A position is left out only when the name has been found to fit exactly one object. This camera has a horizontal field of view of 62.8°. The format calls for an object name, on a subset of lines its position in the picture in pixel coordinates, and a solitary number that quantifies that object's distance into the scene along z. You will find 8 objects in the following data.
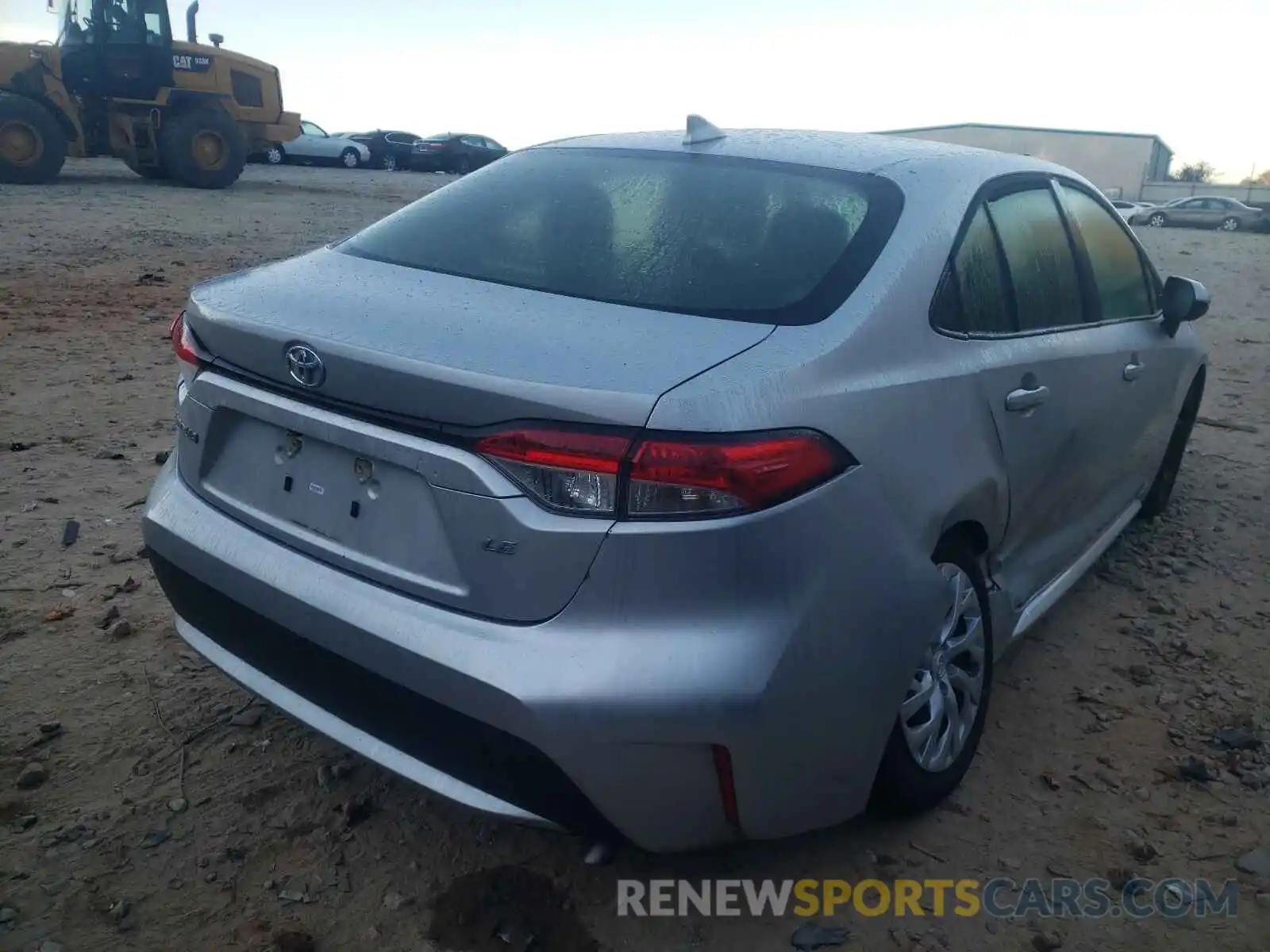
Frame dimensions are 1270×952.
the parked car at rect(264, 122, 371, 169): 28.72
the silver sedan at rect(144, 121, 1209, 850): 1.76
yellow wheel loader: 15.62
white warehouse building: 46.41
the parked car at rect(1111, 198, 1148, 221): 30.28
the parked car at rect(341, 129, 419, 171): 31.02
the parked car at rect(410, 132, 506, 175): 31.02
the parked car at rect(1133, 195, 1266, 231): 33.47
